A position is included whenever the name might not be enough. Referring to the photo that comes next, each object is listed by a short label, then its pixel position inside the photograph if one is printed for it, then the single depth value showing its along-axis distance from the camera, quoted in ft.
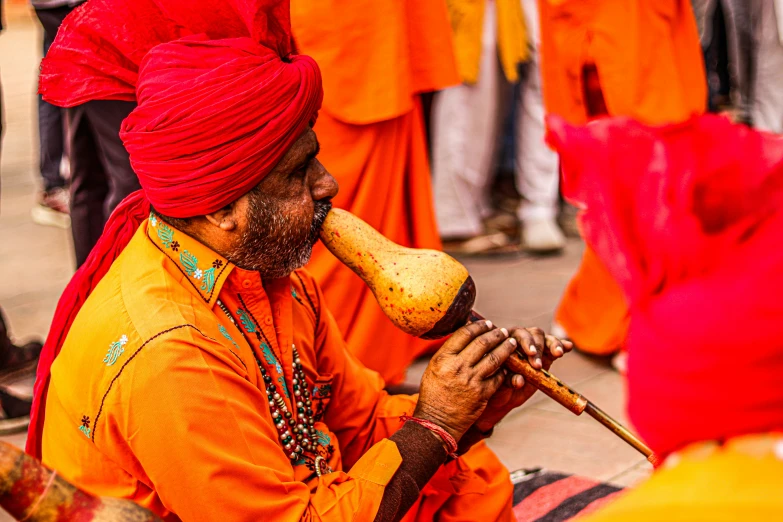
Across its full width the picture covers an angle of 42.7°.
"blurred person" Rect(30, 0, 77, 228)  20.67
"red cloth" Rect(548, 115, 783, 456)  3.43
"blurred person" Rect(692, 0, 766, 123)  21.33
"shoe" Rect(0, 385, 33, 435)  11.75
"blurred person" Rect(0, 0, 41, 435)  11.80
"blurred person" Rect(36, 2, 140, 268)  11.40
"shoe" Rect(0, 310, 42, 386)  12.48
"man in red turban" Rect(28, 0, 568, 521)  6.12
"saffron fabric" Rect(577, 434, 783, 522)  3.14
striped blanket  9.19
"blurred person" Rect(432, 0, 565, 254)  17.67
